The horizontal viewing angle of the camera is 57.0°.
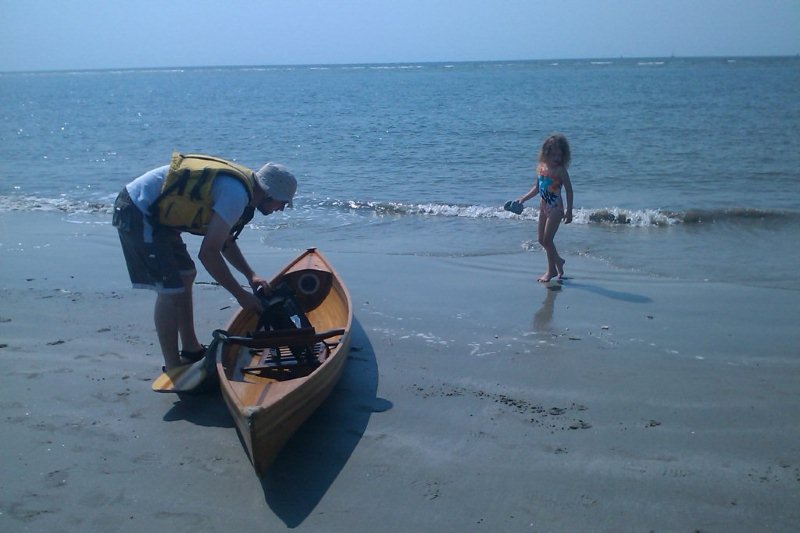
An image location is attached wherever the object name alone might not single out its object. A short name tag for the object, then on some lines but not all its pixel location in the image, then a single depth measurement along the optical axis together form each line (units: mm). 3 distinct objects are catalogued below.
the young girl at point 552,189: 7375
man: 4309
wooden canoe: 3711
